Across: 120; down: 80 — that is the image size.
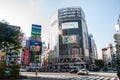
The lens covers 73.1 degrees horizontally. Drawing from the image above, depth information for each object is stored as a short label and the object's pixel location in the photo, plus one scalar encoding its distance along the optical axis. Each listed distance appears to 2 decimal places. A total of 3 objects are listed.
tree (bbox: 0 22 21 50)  14.33
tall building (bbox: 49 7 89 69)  49.59
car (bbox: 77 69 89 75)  20.03
